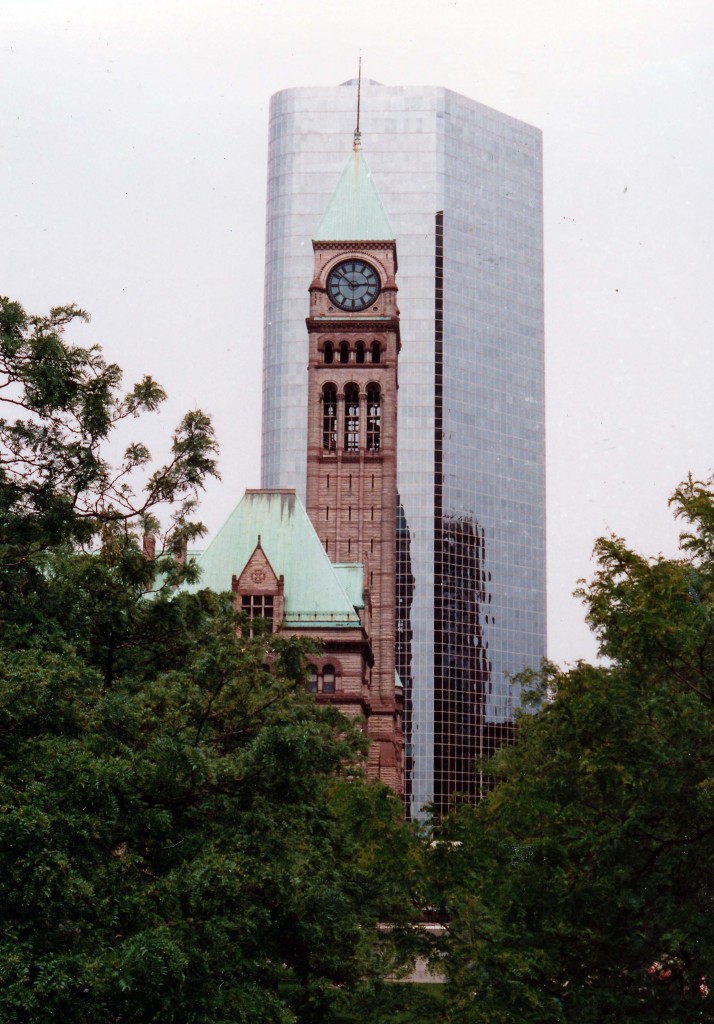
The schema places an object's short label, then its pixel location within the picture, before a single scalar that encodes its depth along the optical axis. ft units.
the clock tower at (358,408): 333.62
